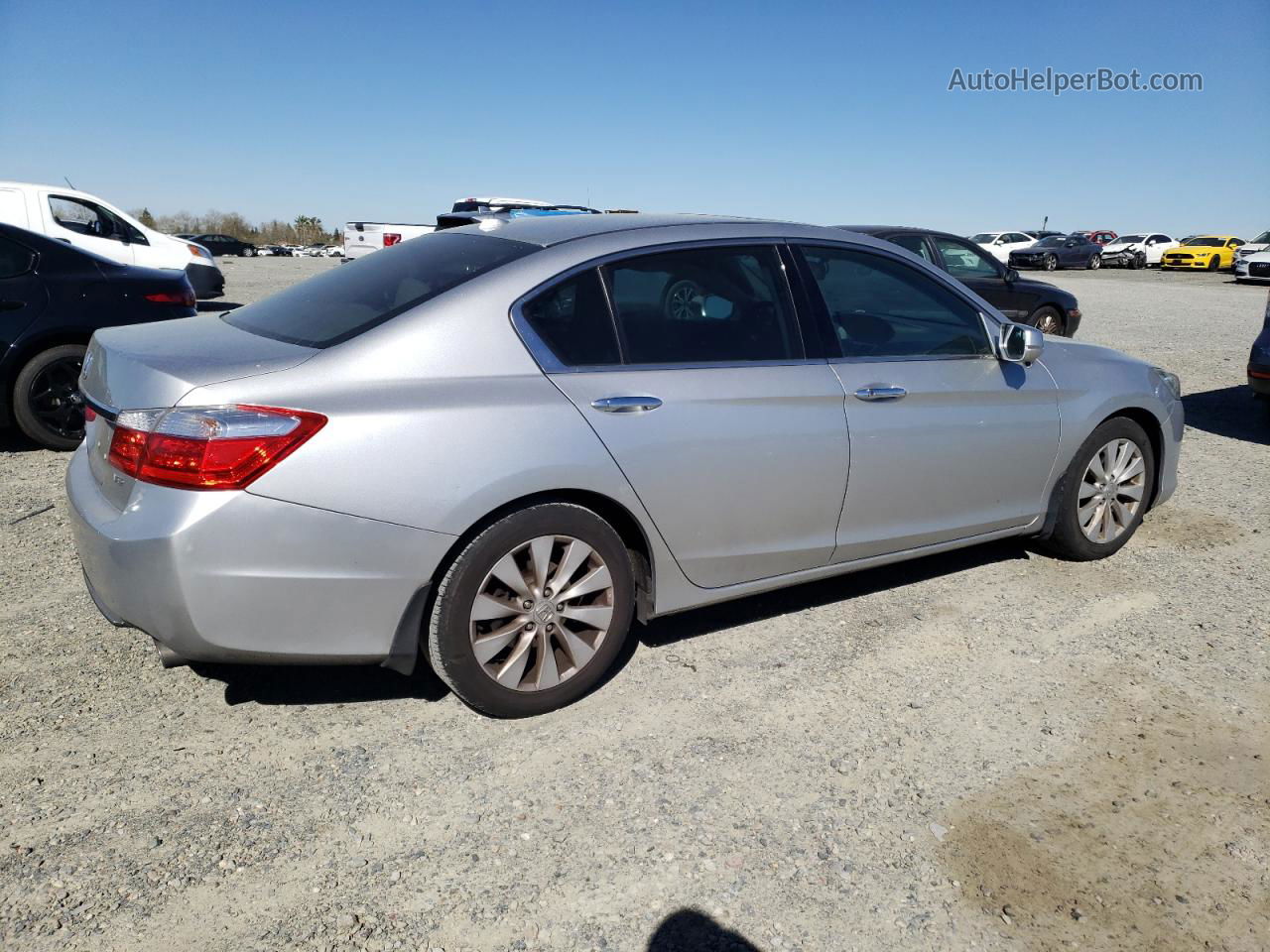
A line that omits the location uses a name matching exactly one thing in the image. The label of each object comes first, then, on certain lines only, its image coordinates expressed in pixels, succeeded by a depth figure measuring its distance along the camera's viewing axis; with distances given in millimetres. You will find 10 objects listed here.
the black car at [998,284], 10359
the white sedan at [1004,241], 38531
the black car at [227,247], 55238
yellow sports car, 38719
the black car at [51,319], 6152
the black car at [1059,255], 39625
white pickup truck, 17617
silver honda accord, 2779
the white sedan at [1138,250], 41750
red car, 44062
